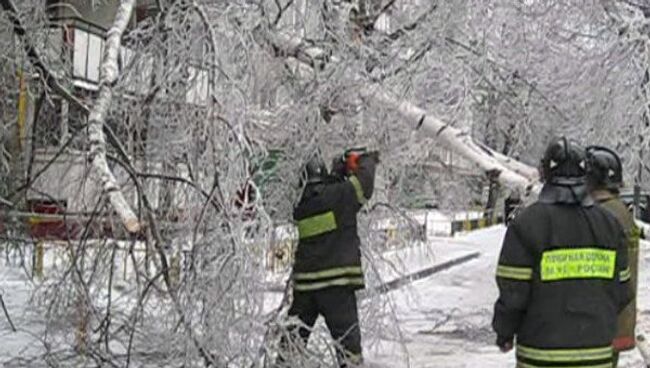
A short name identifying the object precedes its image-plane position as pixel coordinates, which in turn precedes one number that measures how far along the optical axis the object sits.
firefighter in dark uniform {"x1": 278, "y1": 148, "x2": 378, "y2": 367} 6.34
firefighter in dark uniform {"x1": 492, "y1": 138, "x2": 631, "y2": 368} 4.23
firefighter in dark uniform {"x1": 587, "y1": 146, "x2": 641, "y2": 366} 5.39
